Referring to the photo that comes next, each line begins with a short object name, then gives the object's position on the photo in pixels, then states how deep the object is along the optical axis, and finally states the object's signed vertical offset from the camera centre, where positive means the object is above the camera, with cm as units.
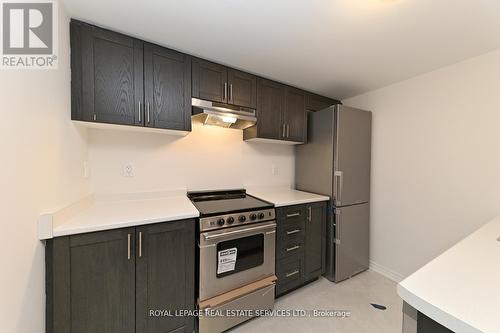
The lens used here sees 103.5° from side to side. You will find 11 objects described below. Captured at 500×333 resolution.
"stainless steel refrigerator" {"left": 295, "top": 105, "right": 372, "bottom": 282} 221 -20
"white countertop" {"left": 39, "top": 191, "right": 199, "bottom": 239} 110 -37
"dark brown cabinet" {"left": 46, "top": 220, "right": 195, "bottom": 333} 112 -76
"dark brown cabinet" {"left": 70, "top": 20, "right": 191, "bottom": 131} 138 +62
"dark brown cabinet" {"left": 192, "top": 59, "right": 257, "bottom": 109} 180 +76
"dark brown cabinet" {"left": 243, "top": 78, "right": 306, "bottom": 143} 219 +57
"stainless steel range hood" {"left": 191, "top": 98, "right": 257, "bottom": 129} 179 +45
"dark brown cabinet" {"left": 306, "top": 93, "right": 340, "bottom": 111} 256 +81
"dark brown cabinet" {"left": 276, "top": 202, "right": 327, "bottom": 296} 193 -86
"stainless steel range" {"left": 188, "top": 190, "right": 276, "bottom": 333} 150 -82
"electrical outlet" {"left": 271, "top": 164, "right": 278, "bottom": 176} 272 -10
